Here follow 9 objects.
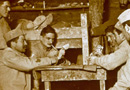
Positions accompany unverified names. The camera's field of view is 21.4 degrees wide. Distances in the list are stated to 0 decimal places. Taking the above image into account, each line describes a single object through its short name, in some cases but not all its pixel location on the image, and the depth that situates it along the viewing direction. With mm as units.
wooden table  5574
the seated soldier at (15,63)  5973
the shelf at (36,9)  7550
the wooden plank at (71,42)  6861
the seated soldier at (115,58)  5512
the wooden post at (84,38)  6145
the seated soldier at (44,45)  6582
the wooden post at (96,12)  6984
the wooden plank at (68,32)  6840
